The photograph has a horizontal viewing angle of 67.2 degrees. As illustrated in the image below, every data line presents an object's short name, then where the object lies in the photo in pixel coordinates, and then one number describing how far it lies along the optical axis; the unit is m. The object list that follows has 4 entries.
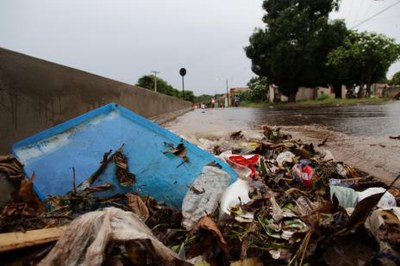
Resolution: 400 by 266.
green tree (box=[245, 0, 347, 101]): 25.80
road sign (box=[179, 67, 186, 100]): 21.53
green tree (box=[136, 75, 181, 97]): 58.72
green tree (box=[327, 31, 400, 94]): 24.86
